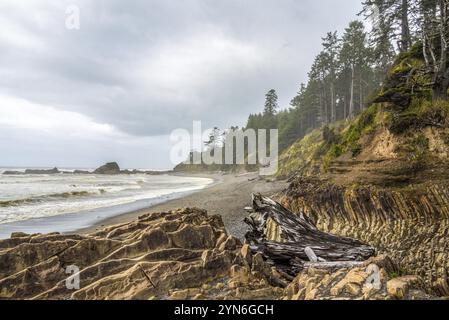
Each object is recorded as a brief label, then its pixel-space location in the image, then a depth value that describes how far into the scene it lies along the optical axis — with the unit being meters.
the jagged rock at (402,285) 4.05
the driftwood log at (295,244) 7.09
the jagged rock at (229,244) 6.40
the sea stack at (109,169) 128.88
